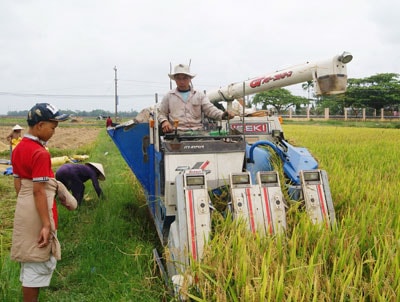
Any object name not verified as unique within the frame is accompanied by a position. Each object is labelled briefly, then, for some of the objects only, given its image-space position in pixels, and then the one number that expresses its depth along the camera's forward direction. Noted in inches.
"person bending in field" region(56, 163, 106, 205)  235.5
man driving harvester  190.2
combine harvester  119.9
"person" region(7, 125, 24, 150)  331.4
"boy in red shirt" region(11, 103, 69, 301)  105.3
